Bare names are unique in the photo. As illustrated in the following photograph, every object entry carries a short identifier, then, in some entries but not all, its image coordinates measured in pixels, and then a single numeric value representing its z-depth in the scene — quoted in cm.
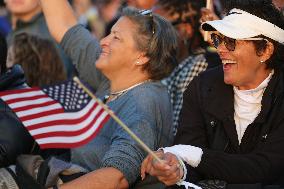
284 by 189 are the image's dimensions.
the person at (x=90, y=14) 2788
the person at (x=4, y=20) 2010
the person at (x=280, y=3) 1194
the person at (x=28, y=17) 1789
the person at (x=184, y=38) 1362
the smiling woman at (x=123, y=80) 1055
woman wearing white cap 987
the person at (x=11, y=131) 1126
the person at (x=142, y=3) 1502
